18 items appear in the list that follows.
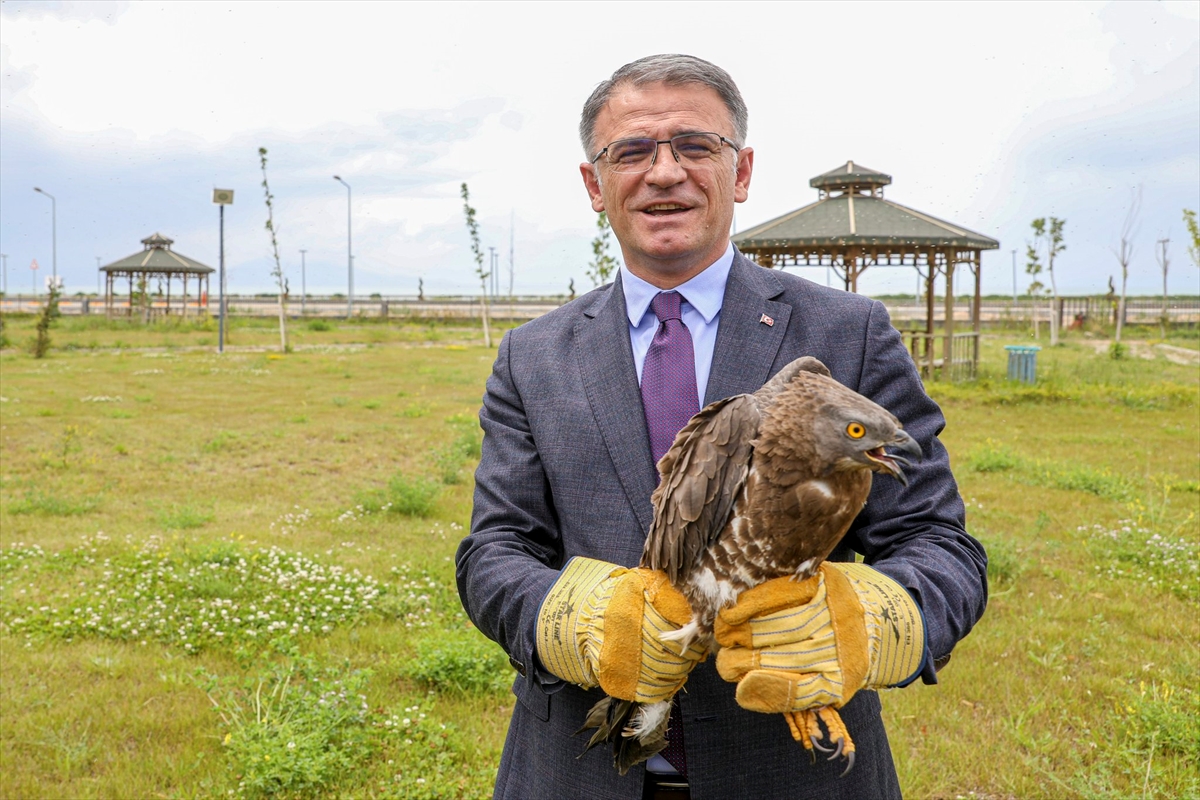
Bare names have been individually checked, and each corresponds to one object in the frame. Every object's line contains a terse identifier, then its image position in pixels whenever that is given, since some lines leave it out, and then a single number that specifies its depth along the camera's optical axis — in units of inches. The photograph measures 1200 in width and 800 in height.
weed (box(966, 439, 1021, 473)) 420.5
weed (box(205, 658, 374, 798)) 168.2
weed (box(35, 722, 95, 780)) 175.3
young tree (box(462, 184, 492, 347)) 1371.8
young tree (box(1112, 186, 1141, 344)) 1185.4
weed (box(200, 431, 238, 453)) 487.5
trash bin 726.5
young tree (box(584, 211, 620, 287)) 705.0
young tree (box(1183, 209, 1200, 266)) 877.2
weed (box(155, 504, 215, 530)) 330.3
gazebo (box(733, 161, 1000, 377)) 682.2
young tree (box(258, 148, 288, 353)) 1220.5
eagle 71.4
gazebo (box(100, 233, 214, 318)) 1807.3
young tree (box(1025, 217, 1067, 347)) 1408.7
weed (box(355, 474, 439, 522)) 361.4
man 84.9
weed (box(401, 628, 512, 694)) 211.6
